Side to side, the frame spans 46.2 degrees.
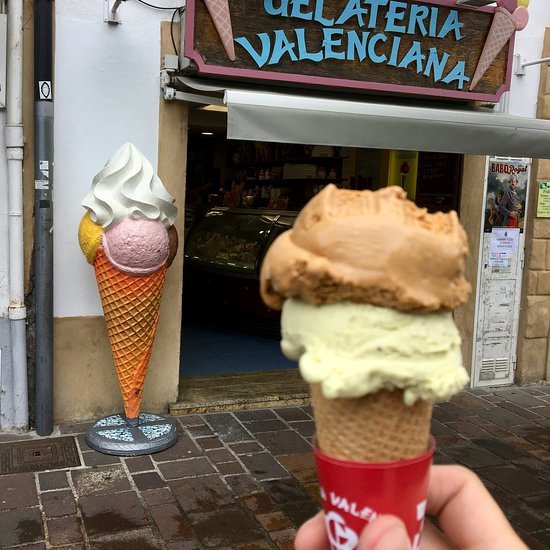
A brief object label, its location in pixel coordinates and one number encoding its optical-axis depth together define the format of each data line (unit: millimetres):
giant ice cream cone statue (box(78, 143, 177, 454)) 4430
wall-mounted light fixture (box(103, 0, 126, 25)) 4836
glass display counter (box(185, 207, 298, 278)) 7695
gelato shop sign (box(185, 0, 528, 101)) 4891
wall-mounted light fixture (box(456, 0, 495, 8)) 5430
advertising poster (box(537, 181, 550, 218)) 6594
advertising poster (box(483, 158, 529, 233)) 6453
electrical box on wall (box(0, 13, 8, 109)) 4508
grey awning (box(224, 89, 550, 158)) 4270
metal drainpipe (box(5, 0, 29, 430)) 4562
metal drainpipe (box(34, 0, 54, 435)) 4559
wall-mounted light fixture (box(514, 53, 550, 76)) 6387
